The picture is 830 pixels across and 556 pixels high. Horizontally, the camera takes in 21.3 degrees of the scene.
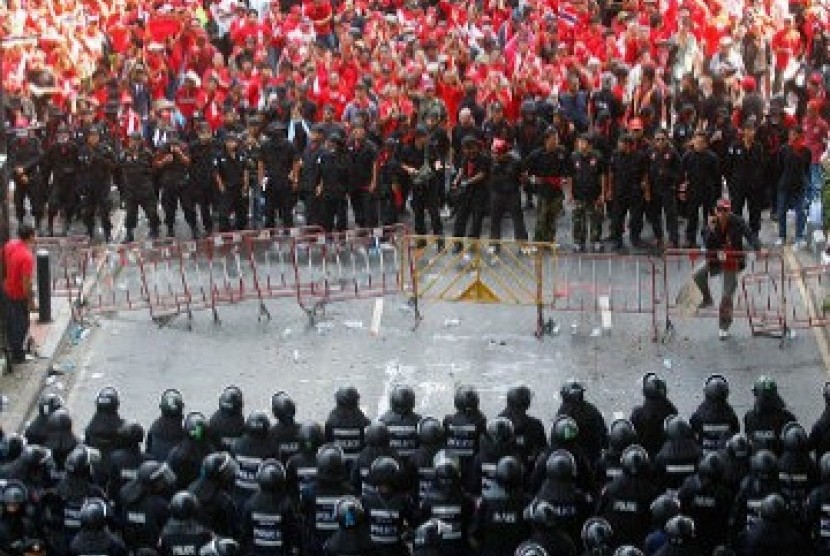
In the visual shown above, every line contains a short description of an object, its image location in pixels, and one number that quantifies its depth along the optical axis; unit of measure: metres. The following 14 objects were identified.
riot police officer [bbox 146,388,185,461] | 19.95
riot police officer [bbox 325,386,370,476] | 19.97
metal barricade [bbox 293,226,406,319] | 28.02
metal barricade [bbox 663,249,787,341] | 26.62
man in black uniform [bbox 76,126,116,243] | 30.47
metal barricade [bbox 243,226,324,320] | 27.98
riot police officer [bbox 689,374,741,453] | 20.27
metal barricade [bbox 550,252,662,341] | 27.30
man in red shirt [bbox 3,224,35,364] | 25.38
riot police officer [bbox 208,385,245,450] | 20.06
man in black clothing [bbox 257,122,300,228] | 30.39
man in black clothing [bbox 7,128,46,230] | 30.88
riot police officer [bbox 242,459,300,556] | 17.55
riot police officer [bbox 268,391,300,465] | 19.73
